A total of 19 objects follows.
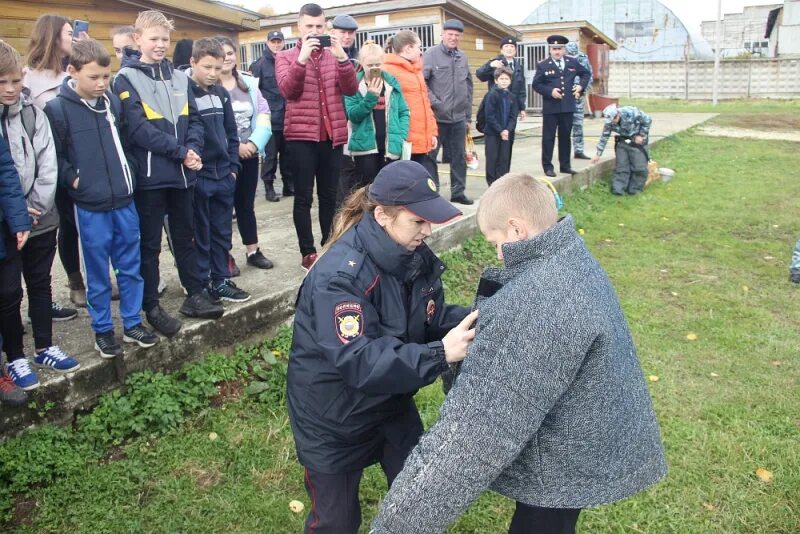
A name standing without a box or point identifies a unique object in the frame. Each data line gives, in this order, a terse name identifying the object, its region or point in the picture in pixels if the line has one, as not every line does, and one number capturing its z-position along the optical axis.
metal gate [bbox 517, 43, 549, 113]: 22.72
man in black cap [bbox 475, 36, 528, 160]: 8.38
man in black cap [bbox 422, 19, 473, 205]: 7.73
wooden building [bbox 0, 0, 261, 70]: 8.47
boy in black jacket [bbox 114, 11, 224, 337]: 3.98
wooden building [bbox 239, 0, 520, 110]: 15.80
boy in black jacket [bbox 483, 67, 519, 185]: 8.20
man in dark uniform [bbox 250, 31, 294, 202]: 7.84
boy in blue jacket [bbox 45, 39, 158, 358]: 3.60
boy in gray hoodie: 3.41
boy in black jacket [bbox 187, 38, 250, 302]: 4.44
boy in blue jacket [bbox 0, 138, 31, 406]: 3.31
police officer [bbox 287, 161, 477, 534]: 2.15
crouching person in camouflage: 10.58
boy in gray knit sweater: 1.75
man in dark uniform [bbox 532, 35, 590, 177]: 9.38
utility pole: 29.39
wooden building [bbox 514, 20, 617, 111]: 22.53
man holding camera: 5.18
